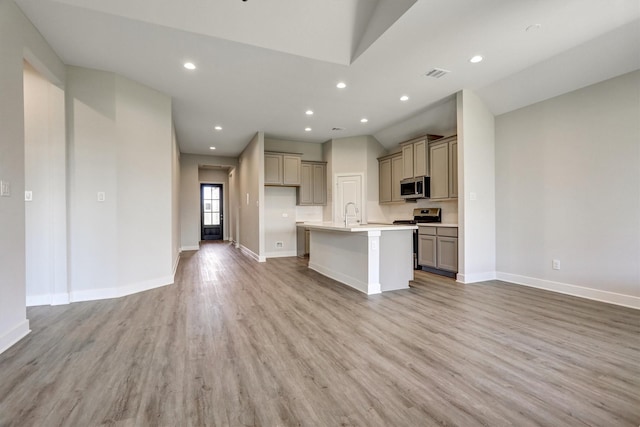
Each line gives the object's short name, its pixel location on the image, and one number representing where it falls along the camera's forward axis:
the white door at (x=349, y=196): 7.07
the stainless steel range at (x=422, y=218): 5.60
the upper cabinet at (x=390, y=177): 6.39
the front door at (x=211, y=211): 11.27
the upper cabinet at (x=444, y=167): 4.97
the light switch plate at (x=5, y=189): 2.30
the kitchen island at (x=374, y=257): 3.85
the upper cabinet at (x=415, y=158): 5.55
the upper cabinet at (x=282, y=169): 6.84
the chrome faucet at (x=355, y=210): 7.06
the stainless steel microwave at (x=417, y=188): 5.55
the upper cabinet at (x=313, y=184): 7.33
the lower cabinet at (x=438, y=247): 4.71
